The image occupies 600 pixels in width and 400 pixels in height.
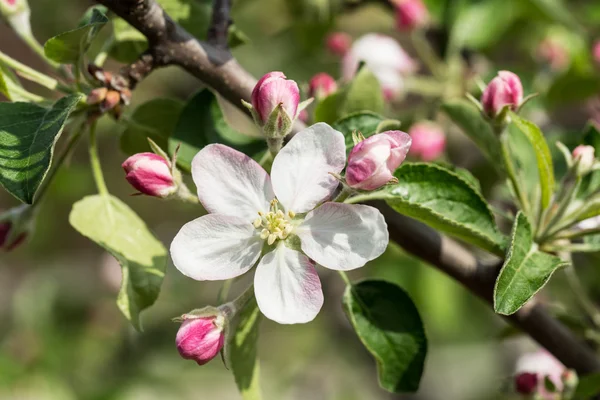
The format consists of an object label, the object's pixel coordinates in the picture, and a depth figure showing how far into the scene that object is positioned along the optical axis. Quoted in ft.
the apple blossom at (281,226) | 1.45
